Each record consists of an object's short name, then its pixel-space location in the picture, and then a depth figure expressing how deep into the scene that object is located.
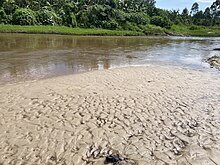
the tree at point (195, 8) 90.12
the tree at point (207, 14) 79.00
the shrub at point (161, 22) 55.31
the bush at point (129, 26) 48.59
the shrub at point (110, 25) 46.55
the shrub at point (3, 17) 36.78
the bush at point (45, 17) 40.17
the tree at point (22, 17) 37.37
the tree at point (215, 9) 79.96
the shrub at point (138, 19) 51.65
